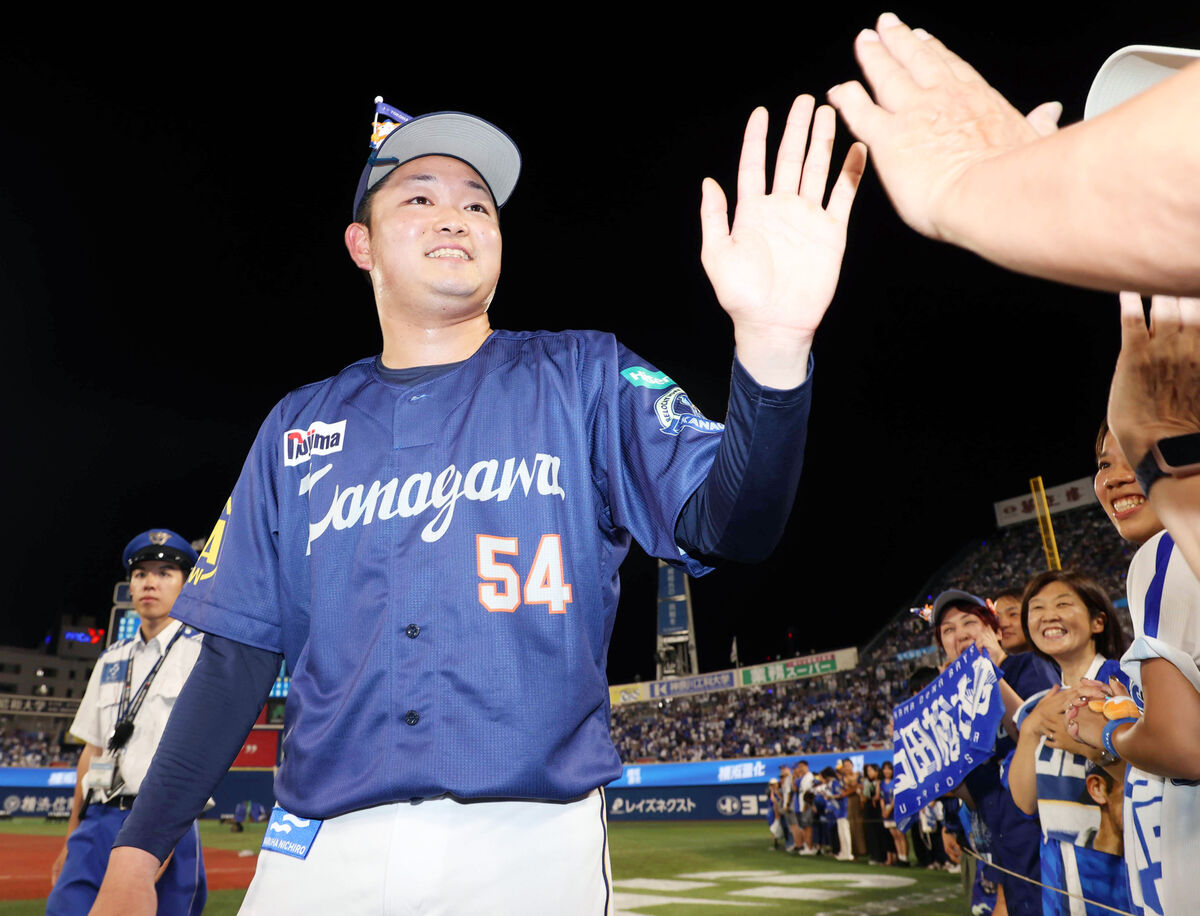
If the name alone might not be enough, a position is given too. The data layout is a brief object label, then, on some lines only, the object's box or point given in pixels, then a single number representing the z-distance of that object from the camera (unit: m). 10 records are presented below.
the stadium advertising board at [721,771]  19.27
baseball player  1.39
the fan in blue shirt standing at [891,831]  12.48
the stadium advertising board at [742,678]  33.12
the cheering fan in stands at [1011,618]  5.96
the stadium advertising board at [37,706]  48.16
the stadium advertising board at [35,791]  25.41
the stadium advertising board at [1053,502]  39.69
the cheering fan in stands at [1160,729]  2.23
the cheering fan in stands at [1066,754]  3.21
